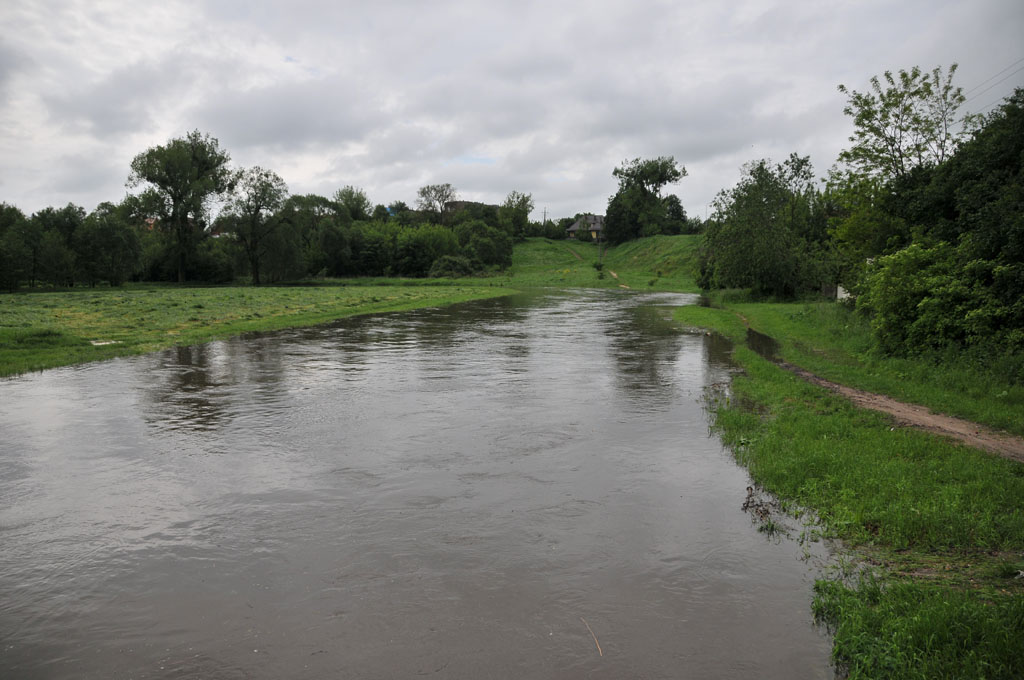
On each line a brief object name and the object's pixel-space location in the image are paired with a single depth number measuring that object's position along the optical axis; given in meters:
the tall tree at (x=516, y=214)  132.64
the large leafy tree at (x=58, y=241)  58.53
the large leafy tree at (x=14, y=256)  52.94
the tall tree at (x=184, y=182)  69.19
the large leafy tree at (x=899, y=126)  23.27
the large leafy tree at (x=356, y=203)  129.00
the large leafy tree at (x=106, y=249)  62.62
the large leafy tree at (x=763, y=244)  41.72
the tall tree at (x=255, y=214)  72.19
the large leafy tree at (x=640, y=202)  121.94
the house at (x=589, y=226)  147.88
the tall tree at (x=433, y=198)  134.62
